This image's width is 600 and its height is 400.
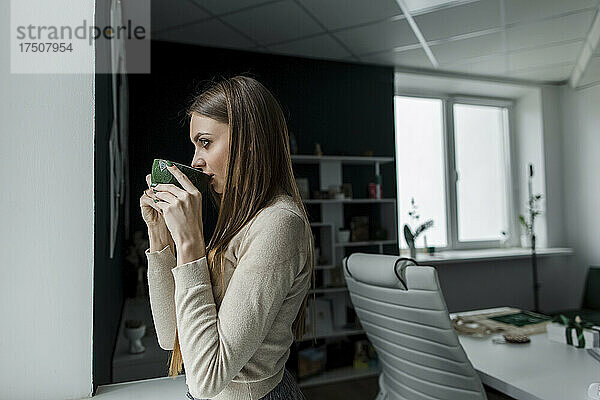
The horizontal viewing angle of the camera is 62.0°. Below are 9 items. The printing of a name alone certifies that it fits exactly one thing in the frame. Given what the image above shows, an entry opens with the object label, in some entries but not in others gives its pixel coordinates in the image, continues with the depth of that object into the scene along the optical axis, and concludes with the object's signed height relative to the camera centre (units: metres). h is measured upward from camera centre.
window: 4.38 +0.40
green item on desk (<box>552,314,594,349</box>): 1.71 -0.42
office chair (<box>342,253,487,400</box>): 1.32 -0.33
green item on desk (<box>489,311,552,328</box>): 2.03 -0.45
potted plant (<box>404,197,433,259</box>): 3.80 -0.12
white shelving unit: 3.49 -0.13
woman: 0.69 -0.05
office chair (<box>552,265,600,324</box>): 3.78 -0.68
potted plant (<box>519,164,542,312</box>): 4.21 -0.13
